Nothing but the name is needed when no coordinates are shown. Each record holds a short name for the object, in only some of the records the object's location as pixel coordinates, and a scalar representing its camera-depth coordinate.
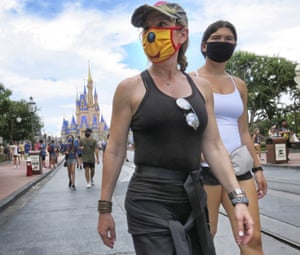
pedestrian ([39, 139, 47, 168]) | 18.66
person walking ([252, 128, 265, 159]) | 15.90
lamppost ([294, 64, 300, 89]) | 9.40
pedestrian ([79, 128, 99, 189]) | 9.12
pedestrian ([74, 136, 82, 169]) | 17.77
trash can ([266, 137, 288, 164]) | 13.52
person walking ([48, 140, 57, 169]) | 17.71
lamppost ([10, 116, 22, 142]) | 39.58
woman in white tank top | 2.10
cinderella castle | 102.15
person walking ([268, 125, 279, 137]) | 15.67
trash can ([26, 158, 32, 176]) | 14.26
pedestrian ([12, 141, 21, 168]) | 20.89
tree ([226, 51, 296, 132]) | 36.58
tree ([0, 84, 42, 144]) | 37.41
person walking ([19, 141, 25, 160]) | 27.84
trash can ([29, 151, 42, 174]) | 14.67
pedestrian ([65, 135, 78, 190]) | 9.25
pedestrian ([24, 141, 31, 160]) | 21.19
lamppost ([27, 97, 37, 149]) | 19.54
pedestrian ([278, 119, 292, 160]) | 13.72
